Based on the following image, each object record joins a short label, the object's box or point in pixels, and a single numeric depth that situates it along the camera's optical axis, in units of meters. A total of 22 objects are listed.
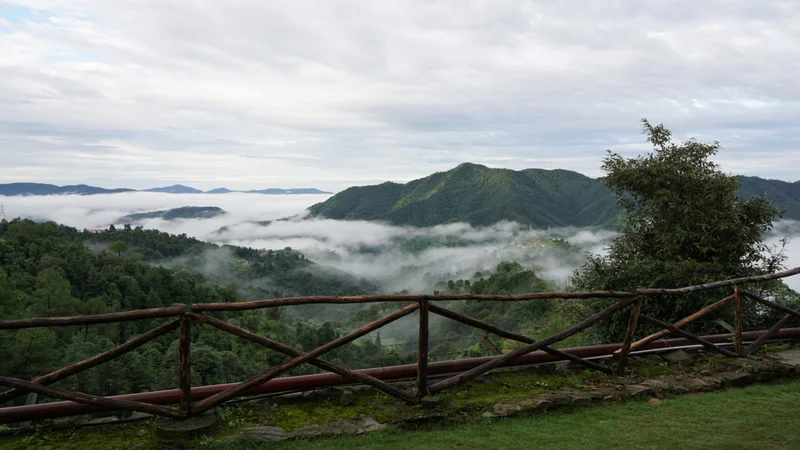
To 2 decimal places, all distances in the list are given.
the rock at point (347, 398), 4.96
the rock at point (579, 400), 5.14
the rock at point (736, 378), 5.84
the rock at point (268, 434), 4.21
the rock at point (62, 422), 4.31
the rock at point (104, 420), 4.38
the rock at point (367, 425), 4.46
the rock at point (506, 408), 4.87
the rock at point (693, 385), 5.67
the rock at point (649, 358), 6.58
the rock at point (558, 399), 5.08
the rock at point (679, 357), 6.48
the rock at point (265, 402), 4.84
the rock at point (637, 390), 5.40
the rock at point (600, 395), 5.25
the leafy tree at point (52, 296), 43.06
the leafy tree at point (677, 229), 10.41
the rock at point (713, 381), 5.74
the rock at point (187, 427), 4.14
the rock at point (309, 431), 4.31
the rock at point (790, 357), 6.42
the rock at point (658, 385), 5.54
